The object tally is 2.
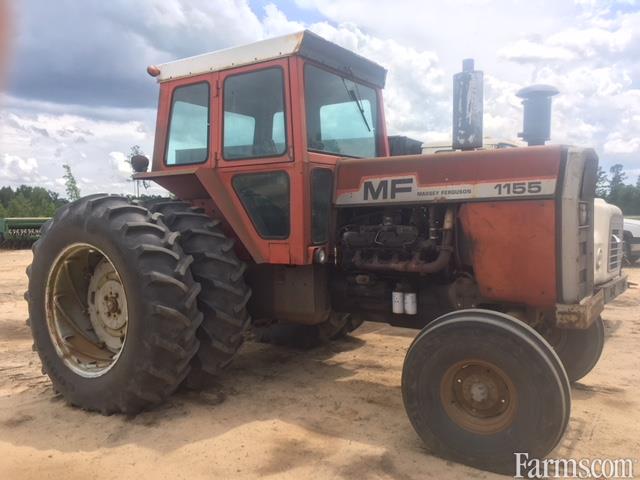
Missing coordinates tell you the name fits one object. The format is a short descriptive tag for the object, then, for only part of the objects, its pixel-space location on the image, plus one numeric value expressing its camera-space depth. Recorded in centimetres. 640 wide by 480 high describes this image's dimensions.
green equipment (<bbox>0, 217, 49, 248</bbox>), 1783
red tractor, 331
